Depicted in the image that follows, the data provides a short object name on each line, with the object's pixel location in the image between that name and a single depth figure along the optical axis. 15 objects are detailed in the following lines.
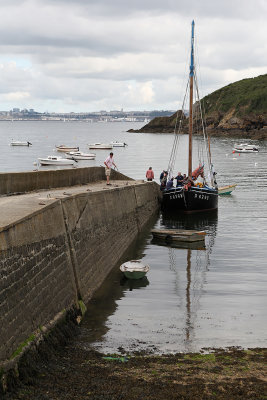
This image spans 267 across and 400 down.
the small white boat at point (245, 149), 115.95
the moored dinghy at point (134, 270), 22.61
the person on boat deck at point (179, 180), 43.13
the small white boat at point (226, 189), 54.49
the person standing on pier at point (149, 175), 43.84
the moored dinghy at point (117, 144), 149.25
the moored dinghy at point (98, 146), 147.18
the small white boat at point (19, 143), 149.65
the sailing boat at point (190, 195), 41.50
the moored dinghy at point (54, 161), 93.81
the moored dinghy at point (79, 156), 109.50
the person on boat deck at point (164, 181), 44.30
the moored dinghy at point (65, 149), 132.62
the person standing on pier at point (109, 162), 32.54
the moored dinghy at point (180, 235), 31.33
